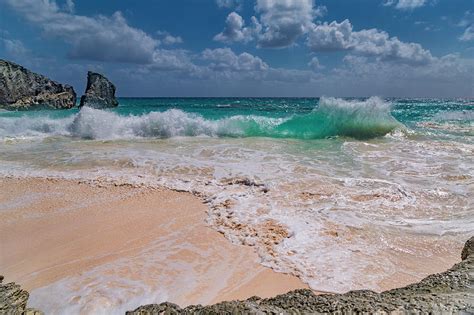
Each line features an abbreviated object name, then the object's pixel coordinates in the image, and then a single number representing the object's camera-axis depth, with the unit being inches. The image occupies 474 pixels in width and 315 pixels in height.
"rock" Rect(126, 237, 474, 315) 68.8
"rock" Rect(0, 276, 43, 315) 74.9
